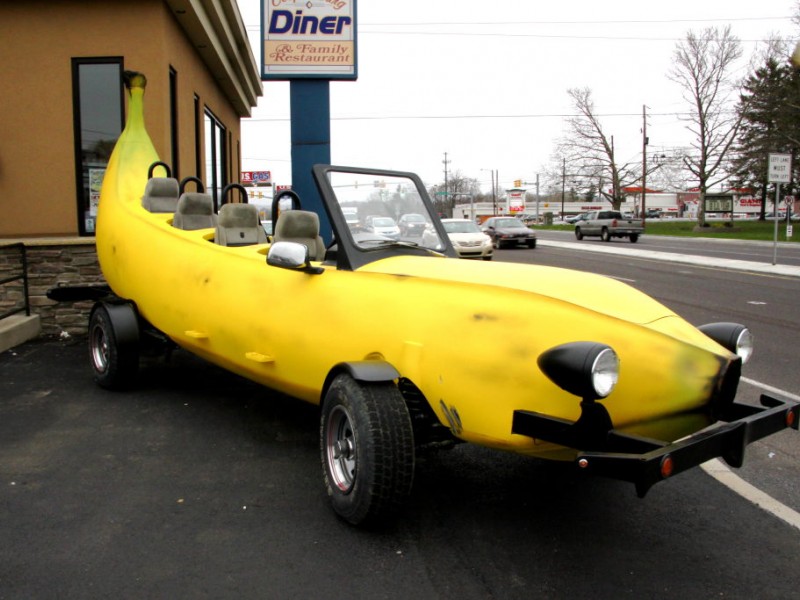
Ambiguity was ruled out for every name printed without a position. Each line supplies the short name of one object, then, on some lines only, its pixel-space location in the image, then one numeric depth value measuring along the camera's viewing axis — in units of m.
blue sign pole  10.72
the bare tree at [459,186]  96.17
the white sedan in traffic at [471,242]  21.31
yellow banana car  2.76
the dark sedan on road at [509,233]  28.67
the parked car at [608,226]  34.84
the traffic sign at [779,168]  17.92
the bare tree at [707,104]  49.25
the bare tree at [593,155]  61.50
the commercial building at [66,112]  8.58
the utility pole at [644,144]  54.37
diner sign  10.79
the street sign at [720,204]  56.09
